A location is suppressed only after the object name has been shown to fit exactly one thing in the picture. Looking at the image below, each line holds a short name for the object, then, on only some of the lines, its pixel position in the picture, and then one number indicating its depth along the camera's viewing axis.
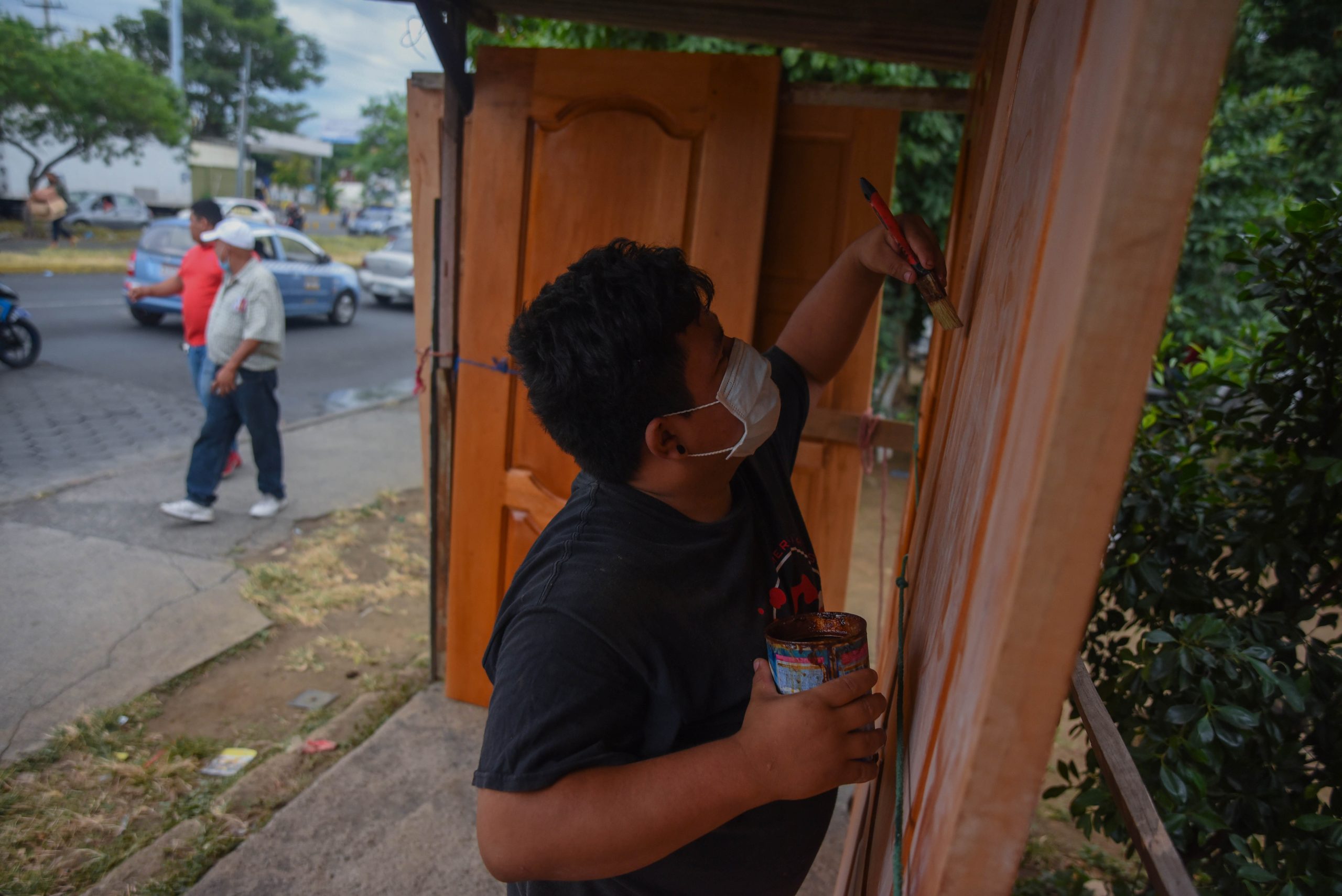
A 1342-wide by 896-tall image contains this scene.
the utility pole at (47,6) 25.66
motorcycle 8.77
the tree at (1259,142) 7.56
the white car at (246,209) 15.80
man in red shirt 5.73
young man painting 1.07
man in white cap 5.25
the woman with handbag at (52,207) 18.89
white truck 32.81
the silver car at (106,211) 23.59
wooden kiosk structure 0.46
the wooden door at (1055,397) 0.43
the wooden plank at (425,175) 3.44
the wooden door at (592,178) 3.01
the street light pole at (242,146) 28.75
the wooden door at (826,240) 3.15
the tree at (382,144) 48.62
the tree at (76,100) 21.41
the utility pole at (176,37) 25.61
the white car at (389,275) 18.06
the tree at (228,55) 41.97
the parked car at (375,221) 38.94
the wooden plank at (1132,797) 1.20
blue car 11.25
